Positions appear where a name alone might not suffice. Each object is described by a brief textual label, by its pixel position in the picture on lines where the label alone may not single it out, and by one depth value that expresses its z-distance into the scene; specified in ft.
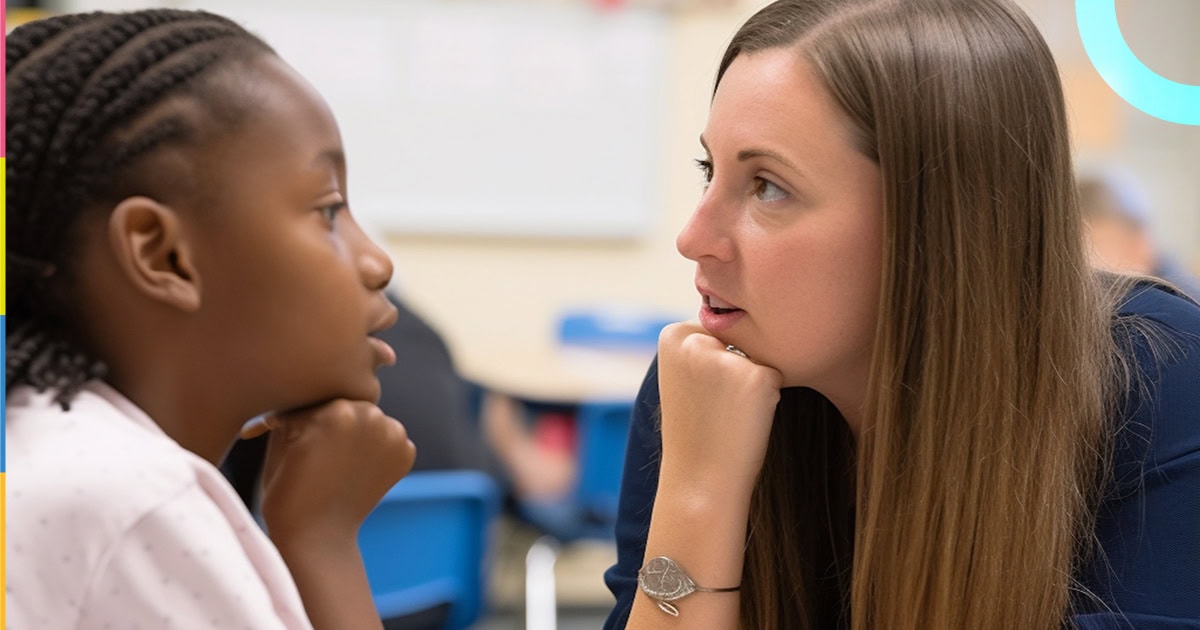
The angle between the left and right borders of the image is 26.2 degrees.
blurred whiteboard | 14.46
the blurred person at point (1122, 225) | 12.33
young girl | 3.93
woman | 4.70
